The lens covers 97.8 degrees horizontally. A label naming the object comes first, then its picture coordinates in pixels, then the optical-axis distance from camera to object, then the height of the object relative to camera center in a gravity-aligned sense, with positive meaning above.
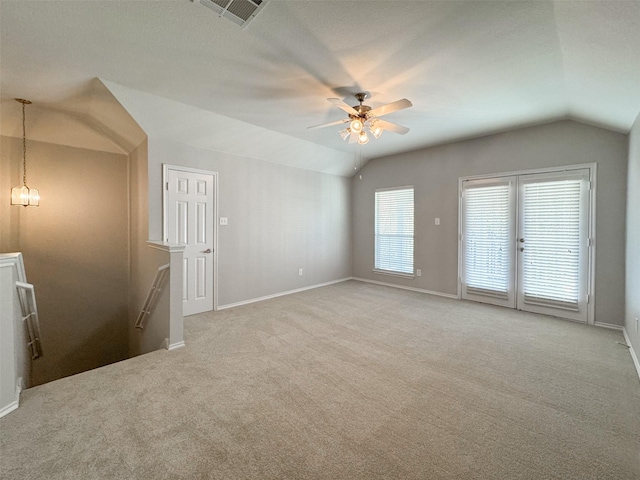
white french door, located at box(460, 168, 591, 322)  3.88 -0.10
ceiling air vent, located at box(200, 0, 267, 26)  1.81 +1.50
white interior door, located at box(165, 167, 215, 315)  4.07 +0.10
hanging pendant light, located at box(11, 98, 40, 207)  3.77 +0.53
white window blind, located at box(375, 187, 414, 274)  5.84 +0.09
